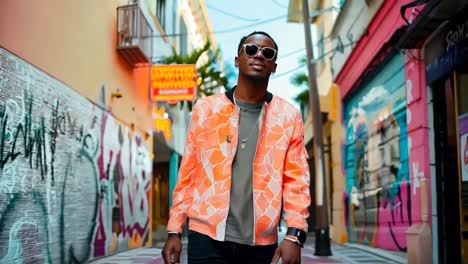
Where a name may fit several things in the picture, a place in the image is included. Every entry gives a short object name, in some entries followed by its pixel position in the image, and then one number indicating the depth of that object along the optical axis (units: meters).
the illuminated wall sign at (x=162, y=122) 17.80
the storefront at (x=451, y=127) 7.68
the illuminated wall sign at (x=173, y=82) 15.51
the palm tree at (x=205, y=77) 16.48
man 2.59
